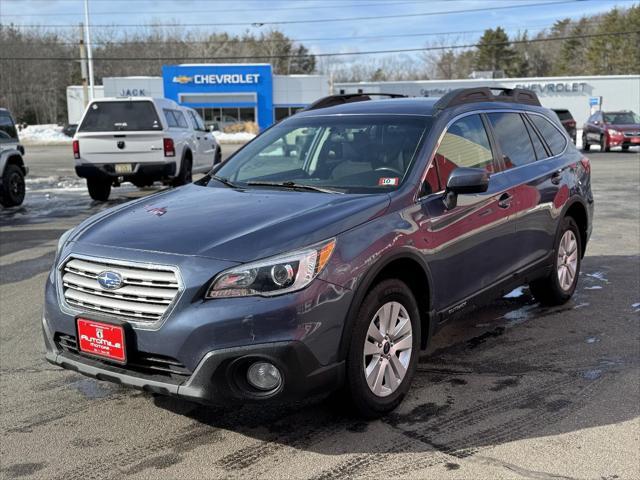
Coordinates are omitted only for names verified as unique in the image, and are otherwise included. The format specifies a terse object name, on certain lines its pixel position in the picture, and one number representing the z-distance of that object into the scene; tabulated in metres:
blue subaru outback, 3.18
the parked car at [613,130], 27.38
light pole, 49.01
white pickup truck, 13.49
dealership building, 56.00
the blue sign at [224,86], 55.78
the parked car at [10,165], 12.98
